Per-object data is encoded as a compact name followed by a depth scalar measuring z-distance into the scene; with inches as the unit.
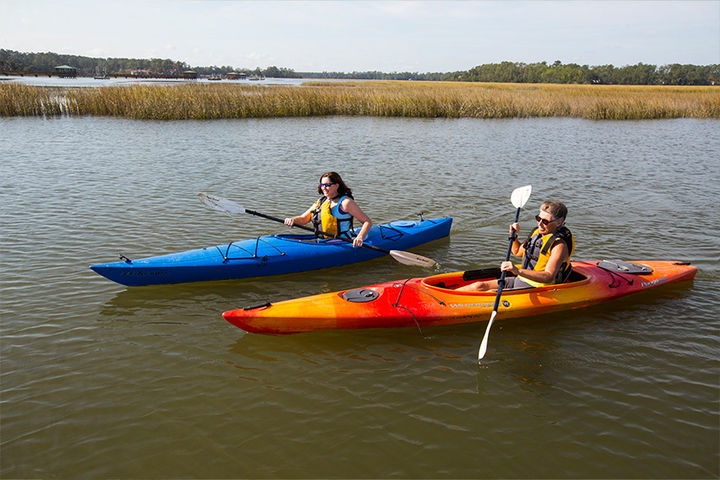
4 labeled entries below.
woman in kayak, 225.1
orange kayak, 171.5
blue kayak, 202.8
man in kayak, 172.7
